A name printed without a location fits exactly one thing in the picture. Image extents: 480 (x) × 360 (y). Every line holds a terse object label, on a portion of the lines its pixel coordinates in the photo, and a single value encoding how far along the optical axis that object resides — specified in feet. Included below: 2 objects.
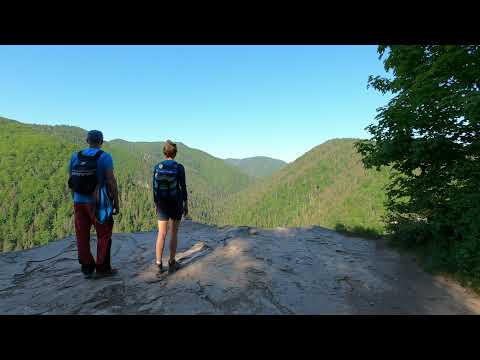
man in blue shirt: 13.91
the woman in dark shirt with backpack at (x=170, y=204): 14.67
